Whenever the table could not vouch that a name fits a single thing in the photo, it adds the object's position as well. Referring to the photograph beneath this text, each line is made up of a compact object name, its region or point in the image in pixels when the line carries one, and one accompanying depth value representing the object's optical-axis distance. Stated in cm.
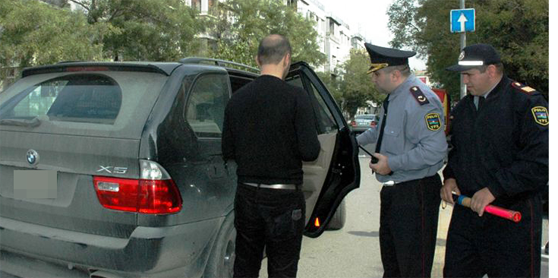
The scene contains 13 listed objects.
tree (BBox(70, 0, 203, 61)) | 1762
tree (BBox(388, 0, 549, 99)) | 1955
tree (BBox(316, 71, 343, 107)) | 3994
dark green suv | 281
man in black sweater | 265
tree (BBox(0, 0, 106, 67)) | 1108
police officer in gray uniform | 290
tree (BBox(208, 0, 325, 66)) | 2784
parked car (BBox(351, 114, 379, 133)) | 3272
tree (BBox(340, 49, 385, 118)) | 5916
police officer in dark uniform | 252
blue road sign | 1530
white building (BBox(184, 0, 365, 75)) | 5626
